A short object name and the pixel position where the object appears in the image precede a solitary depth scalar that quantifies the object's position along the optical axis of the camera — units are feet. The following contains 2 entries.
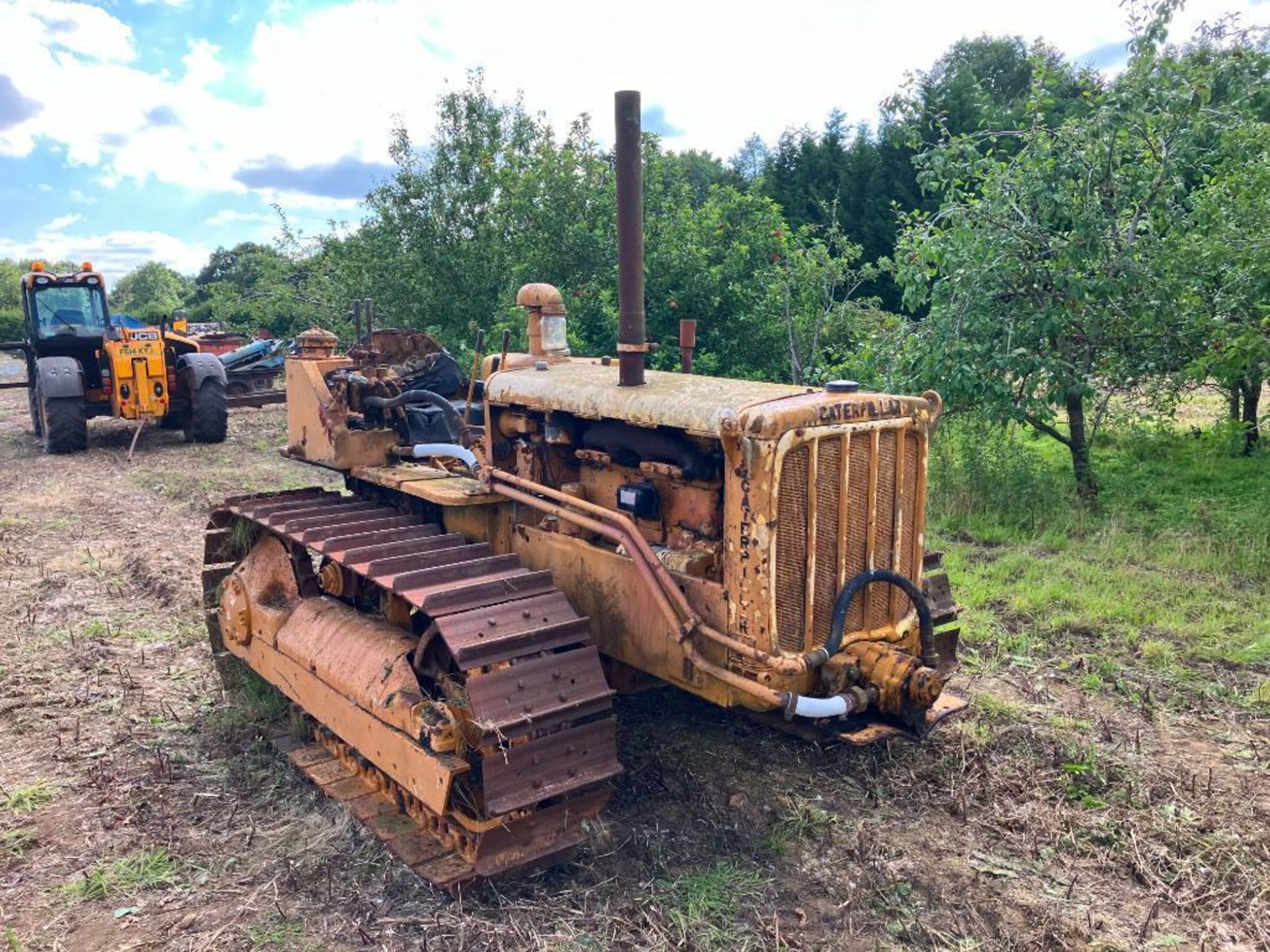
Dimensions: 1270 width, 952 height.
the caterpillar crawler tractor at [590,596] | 11.92
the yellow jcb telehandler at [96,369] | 45.52
